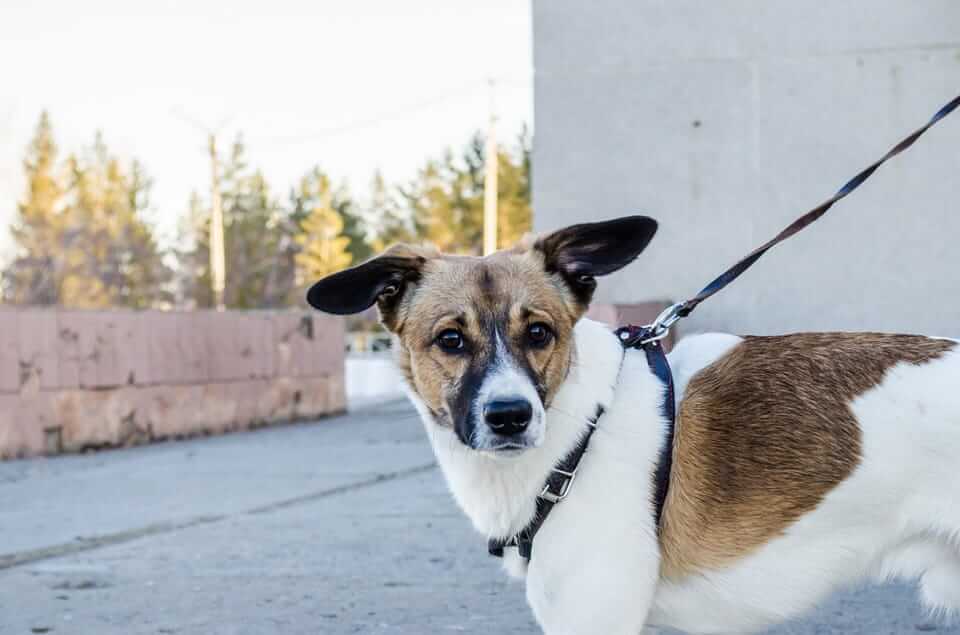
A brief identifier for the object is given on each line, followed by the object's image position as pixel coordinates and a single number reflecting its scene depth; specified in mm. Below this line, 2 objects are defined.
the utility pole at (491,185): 40375
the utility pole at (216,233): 47406
